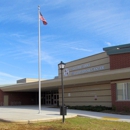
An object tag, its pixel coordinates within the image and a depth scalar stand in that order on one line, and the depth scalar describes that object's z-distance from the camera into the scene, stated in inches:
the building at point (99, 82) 649.5
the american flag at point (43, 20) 600.1
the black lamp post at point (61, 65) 444.1
